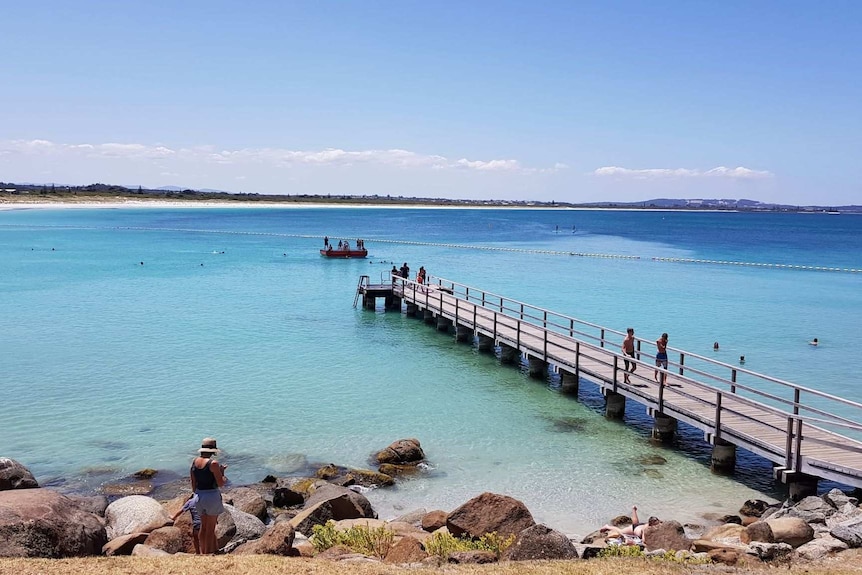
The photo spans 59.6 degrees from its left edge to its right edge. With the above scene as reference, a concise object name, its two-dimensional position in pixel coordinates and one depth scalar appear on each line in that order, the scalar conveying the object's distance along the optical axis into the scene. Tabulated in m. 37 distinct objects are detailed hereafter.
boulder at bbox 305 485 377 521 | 12.45
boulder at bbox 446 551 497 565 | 9.41
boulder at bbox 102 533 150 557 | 10.09
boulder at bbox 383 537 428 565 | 9.77
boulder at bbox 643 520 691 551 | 11.06
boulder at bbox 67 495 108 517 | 12.91
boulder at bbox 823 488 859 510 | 12.75
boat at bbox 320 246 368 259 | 67.31
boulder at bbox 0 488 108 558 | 8.85
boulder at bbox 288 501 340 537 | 11.75
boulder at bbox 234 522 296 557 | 9.53
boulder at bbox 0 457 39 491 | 12.77
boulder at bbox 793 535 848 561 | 10.30
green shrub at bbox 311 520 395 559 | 10.40
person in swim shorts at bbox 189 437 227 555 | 9.29
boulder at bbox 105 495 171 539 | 11.70
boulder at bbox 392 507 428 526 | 13.12
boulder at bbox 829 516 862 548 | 10.69
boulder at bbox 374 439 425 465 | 16.53
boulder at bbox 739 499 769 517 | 13.71
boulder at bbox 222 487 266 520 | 13.05
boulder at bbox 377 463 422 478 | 15.94
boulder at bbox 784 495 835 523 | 12.44
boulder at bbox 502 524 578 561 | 9.60
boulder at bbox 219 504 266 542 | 11.28
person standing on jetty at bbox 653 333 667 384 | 18.89
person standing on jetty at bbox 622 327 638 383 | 19.62
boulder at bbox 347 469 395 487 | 15.34
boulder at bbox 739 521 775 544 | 10.95
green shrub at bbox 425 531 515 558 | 10.12
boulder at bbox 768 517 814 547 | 11.23
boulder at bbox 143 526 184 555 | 10.22
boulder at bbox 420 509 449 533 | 12.54
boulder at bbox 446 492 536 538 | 11.48
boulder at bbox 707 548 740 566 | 9.62
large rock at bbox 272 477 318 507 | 14.11
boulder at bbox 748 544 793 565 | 9.92
